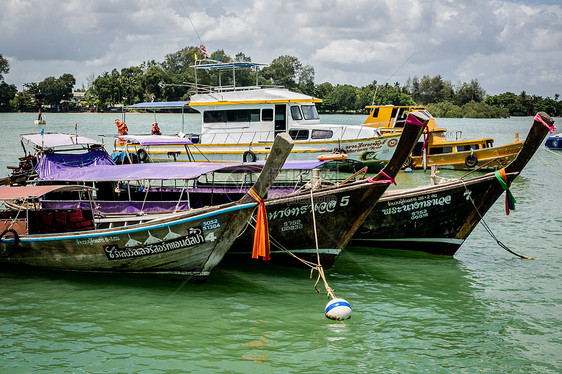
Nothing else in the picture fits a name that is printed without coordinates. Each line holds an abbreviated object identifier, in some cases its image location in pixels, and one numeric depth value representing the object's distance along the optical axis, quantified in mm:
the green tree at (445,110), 101750
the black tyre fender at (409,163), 26447
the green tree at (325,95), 108162
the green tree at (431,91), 112419
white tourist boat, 22516
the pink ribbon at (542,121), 10453
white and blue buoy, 8516
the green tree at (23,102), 114688
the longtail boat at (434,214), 11891
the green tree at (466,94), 116900
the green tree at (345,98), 105688
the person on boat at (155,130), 24739
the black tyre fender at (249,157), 22328
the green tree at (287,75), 109125
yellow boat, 26516
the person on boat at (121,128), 24483
